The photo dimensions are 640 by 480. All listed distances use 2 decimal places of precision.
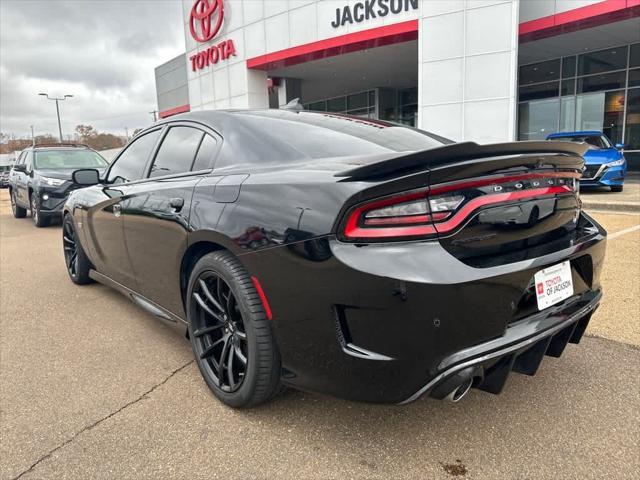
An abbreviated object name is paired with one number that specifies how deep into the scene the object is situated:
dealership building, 11.84
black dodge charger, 1.65
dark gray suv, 9.08
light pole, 36.56
